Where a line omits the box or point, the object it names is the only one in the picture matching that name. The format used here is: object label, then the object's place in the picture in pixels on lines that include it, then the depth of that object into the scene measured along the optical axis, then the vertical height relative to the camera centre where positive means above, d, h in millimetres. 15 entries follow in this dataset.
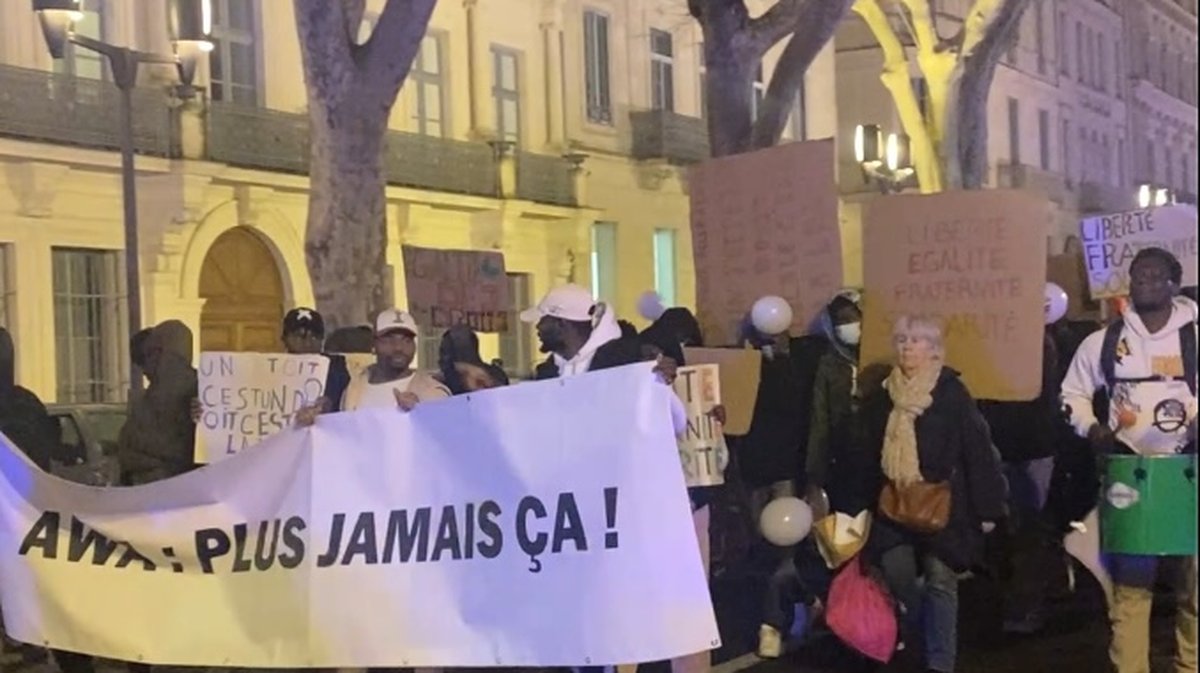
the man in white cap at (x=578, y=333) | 7598 +13
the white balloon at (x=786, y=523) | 9422 -906
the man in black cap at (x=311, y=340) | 10055 +23
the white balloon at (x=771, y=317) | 10352 +69
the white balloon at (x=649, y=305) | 12797 +181
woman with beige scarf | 7797 -566
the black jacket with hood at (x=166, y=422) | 8734 -316
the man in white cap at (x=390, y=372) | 7910 -121
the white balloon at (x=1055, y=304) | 10916 +92
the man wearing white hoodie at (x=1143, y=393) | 7301 -273
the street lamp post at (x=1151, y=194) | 26845 +1703
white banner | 6660 -723
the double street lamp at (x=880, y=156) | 24922 +2130
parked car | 10288 -573
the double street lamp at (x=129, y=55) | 15227 +2370
